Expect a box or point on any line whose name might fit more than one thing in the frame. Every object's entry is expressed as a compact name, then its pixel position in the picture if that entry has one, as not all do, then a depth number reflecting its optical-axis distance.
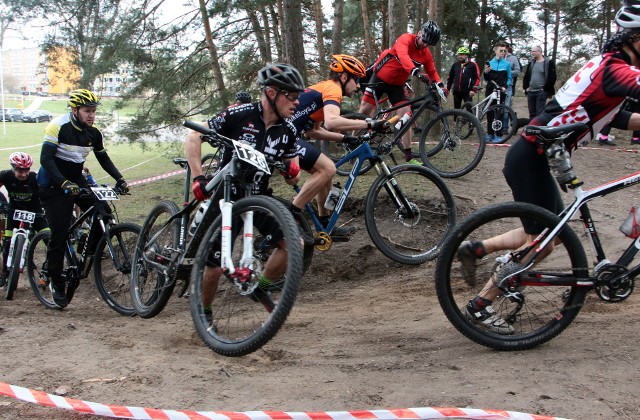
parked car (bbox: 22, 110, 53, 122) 43.31
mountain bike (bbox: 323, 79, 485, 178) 7.91
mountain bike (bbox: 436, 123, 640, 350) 3.61
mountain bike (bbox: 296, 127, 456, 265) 6.11
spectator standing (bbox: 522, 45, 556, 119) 12.38
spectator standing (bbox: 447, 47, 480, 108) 12.74
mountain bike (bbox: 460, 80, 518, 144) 11.55
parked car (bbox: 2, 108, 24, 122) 42.94
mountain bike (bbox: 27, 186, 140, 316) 5.88
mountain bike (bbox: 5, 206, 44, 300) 7.38
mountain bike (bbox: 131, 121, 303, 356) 3.53
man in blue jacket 12.87
